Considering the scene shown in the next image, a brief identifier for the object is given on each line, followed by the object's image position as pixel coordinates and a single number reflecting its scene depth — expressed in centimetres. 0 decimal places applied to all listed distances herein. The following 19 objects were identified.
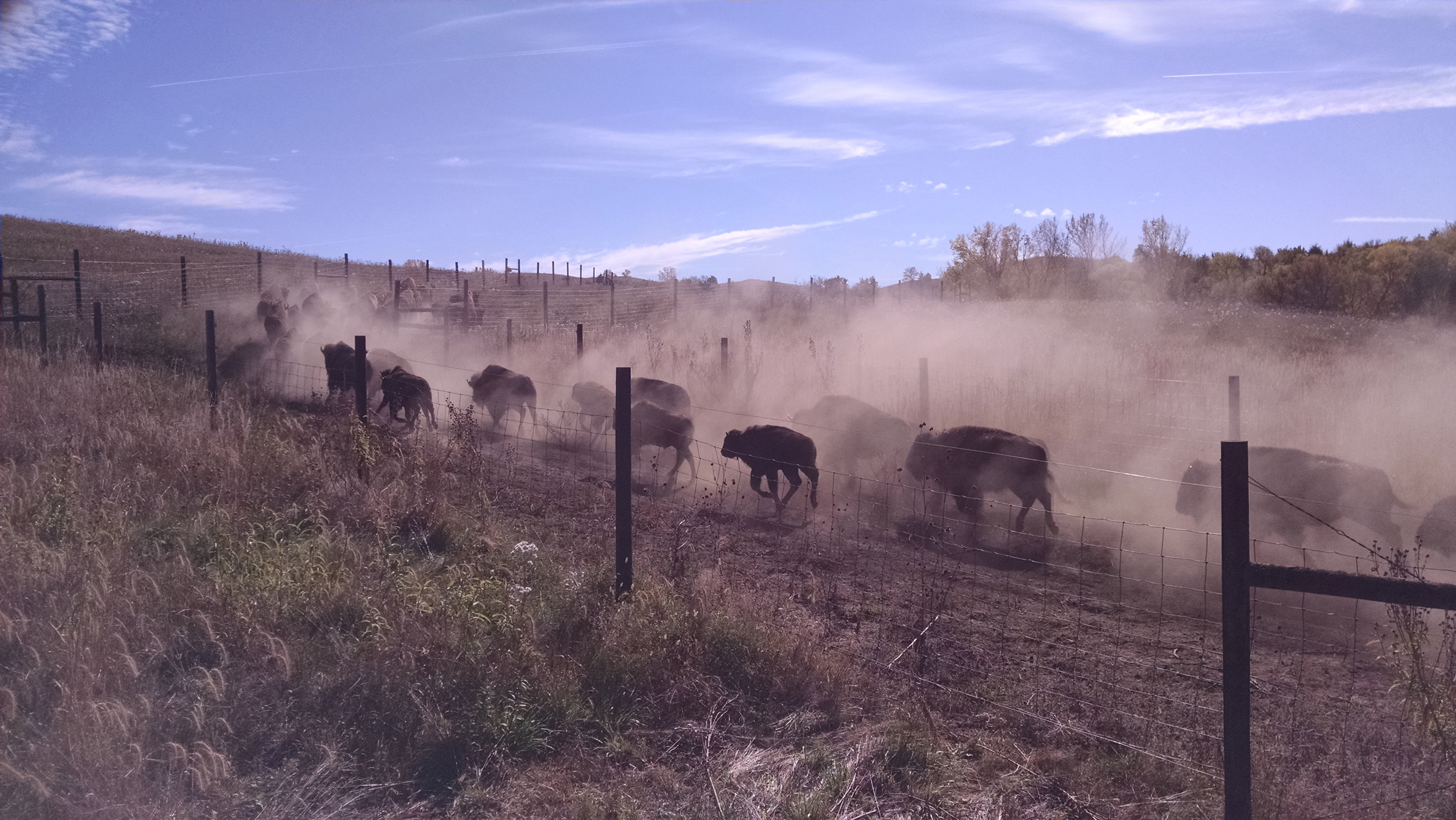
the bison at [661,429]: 1342
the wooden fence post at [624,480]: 663
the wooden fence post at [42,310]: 1656
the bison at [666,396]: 1644
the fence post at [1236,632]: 363
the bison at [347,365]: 1730
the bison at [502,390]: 1681
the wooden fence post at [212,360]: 1292
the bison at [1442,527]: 891
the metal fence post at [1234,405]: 1158
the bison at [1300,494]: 975
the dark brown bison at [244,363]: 1866
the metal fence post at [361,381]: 1017
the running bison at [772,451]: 1242
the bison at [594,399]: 1686
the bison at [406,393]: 1591
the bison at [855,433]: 1383
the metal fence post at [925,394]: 1606
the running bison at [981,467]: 1141
